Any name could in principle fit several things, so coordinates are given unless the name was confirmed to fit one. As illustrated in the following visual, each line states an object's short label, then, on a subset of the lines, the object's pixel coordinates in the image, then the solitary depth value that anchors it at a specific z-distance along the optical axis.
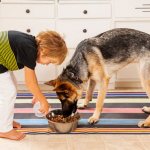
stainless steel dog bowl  2.54
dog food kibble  2.59
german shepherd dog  2.72
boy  2.22
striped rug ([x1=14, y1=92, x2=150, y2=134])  2.68
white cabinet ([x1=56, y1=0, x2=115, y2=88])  3.56
